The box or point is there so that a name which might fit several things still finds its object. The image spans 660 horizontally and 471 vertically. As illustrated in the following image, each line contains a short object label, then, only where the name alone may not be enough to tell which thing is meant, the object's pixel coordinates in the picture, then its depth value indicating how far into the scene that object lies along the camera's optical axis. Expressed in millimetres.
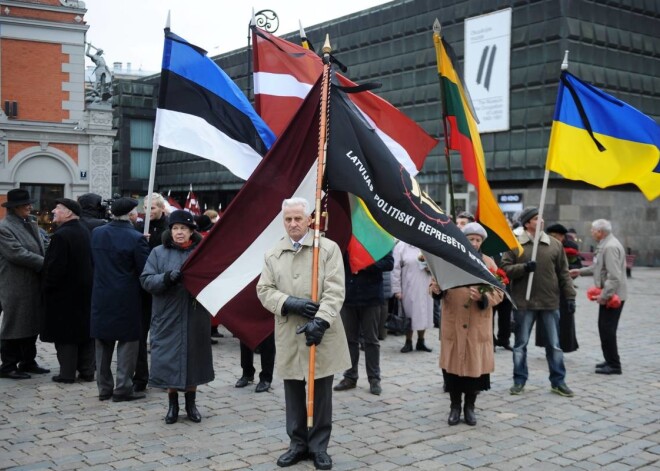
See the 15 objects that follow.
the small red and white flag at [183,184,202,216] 16953
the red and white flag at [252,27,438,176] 8156
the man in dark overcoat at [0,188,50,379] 8344
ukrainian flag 7566
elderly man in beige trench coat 5336
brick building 25578
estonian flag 6883
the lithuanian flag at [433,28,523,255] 6652
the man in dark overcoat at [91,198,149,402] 7270
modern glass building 29562
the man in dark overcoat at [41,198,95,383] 8117
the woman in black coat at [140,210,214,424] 6438
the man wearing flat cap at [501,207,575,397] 7738
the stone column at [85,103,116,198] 26422
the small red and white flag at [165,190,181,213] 15266
